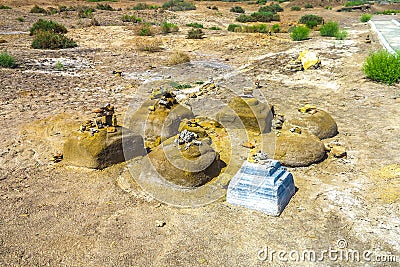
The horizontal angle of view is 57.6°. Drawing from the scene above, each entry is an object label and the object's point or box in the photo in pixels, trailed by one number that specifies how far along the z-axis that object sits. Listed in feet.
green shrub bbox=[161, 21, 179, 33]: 66.24
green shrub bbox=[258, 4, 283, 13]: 113.19
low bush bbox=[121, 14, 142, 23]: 80.40
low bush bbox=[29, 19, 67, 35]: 58.56
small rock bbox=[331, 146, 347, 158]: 18.79
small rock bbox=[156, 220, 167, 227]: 13.61
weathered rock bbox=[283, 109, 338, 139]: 20.89
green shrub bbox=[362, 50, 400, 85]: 30.86
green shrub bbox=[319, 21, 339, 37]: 56.18
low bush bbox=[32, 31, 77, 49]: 49.01
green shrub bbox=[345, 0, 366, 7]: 124.17
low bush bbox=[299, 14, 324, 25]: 80.33
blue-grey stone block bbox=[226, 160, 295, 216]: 14.08
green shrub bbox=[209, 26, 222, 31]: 71.66
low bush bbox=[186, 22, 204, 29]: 73.72
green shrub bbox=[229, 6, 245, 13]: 109.81
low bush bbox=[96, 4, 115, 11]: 102.53
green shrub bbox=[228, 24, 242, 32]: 69.46
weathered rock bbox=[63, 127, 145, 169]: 17.75
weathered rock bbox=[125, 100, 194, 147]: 20.25
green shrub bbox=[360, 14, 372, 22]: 78.28
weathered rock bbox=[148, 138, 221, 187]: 15.79
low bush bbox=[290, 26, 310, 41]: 55.21
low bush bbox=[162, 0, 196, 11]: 108.06
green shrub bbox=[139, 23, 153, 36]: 61.67
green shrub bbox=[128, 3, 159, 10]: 109.03
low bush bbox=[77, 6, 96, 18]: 85.37
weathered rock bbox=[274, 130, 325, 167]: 17.94
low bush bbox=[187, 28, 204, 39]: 59.08
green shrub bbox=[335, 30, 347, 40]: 51.85
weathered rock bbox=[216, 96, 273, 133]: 20.97
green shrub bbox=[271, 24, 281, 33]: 67.97
